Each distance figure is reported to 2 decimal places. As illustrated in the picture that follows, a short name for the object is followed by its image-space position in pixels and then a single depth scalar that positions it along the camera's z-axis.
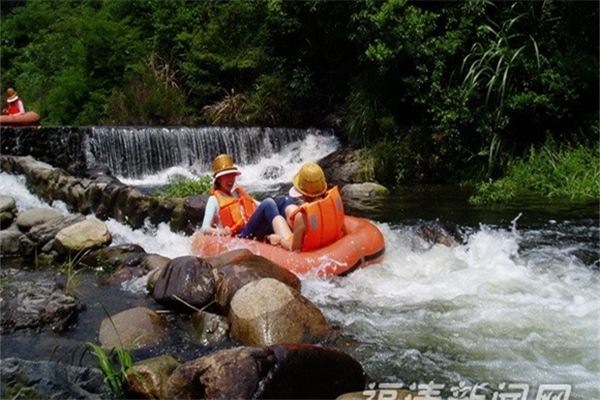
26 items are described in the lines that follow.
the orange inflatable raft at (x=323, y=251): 5.47
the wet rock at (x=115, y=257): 6.05
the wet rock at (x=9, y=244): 6.72
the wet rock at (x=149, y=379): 3.29
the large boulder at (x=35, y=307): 4.44
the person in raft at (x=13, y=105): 13.25
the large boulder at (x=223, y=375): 3.13
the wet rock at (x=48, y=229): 6.70
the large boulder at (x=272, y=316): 4.07
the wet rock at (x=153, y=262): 5.74
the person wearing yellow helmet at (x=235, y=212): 5.89
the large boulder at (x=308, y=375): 3.22
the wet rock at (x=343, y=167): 11.30
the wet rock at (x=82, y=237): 6.38
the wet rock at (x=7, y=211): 7.21
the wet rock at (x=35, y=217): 7.02
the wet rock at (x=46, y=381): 3.07
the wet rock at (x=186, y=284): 4.67
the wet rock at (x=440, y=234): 6.53
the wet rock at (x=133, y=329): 4.21
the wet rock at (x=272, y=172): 12.41
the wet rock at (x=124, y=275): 5.57
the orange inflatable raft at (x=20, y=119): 11.96
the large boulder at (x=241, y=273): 4.58
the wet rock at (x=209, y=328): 4.29
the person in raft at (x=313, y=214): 5.51
